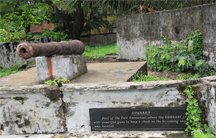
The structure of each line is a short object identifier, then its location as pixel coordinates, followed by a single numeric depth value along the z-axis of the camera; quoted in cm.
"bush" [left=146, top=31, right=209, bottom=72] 752
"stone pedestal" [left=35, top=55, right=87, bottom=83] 521
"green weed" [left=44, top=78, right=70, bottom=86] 478
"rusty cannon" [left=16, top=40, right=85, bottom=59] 470
